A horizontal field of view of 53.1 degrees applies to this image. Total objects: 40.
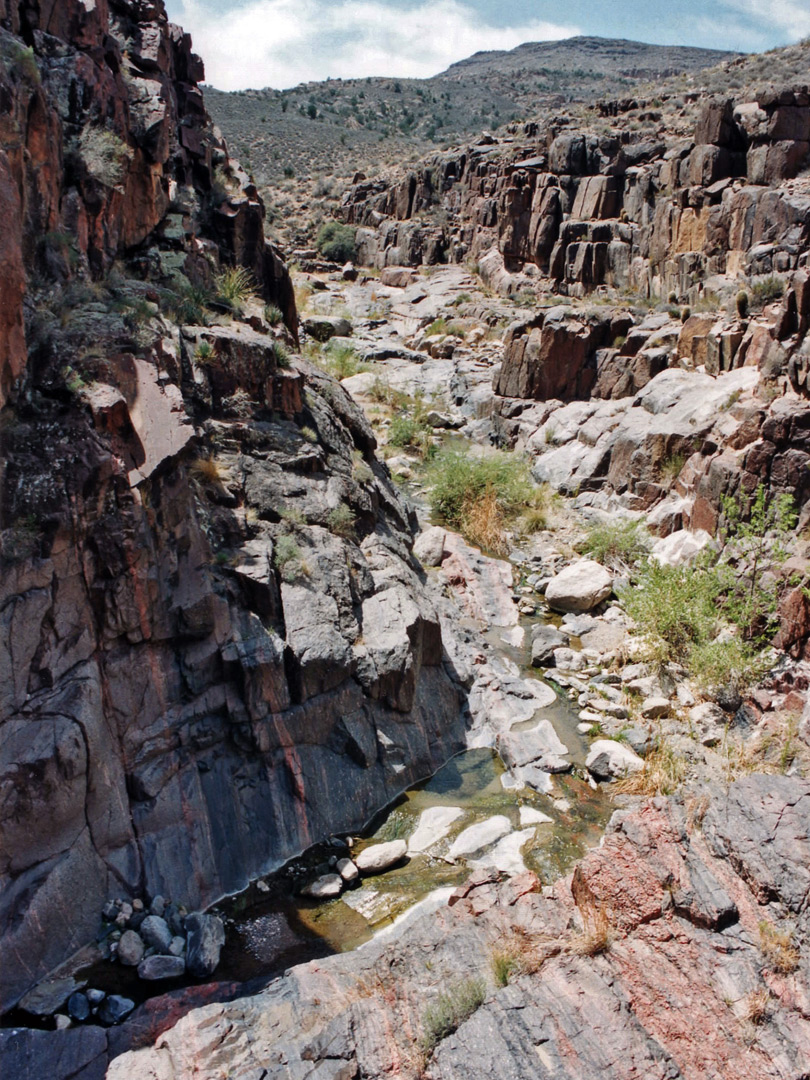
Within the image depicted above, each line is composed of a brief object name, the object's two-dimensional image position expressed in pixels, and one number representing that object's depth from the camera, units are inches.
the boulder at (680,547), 520.7
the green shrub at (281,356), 425.2
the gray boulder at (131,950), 238.2
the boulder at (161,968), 235.6
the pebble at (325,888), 275.6
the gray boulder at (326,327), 1077.8
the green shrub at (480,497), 604.7
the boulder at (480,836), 300.5
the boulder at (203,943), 240.5
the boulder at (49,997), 219.5
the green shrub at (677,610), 430.3
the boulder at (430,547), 541.6
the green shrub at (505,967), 199.9
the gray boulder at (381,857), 288.7
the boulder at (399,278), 1477.6
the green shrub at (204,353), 386.0
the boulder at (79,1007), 219.8
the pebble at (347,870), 283.9
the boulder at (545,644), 449.4
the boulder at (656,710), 389.1
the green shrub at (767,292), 655.1
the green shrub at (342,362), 931.3
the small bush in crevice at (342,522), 389.7
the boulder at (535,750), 353.1
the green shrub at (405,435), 780.0
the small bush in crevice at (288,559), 343.3
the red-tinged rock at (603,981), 179.5
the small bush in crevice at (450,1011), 187.5
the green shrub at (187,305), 392.2
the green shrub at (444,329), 1131.4
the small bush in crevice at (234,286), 458.6
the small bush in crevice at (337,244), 1644.9
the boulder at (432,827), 303.6
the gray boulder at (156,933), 244.2
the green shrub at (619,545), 555.5
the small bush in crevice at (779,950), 188.9
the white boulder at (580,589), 507.8
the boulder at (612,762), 346.9
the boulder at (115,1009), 220.2
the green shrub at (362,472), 450.3
